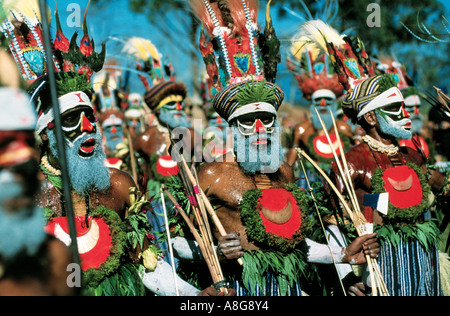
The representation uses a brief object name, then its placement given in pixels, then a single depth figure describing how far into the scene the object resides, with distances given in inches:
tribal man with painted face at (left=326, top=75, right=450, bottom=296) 153.2
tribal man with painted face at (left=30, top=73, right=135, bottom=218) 122.3
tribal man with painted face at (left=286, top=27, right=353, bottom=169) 315.9
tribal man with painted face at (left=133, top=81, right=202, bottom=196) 301.7
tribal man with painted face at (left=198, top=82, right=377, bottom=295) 131.9
